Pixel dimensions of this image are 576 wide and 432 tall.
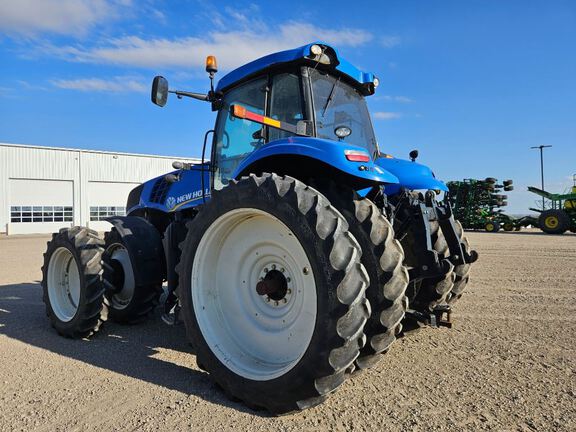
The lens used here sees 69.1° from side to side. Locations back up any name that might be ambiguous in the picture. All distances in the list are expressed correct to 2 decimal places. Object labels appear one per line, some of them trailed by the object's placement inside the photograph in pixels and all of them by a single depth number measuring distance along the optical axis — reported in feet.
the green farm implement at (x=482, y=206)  80.64
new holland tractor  8.07
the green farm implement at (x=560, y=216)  68.35
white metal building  86.58
